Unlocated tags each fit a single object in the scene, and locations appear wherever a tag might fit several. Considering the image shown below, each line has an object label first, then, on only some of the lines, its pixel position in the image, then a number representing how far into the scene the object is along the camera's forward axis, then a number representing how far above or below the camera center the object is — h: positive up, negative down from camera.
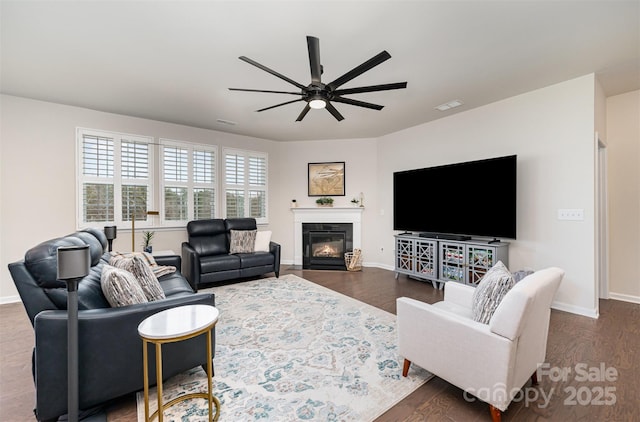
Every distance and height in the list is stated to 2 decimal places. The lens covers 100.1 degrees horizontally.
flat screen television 3.60 +0.17
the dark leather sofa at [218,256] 4.21 -0.77
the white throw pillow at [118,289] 1.83 -0.54
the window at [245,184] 5.47 +0.56
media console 3.66 -0.72
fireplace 5.79 -0.70
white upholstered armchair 1.46 -0.81
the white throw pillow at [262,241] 4.99 -0.57
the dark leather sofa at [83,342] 1.52 -0.78
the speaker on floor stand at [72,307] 1.40 -0.51
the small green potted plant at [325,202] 5.89 +0.18
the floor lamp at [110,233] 3.65 -0.30
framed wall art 5.94 +0.70
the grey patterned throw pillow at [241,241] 4.86 -0.56
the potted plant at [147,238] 4.48 -0.46
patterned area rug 1.72 -1.26
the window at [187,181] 4.82 +0.55
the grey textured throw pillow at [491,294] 1.69 -0.55
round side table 1.45 -0.66
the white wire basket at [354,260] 5.46 -1.03
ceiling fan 1.93 +1.08
